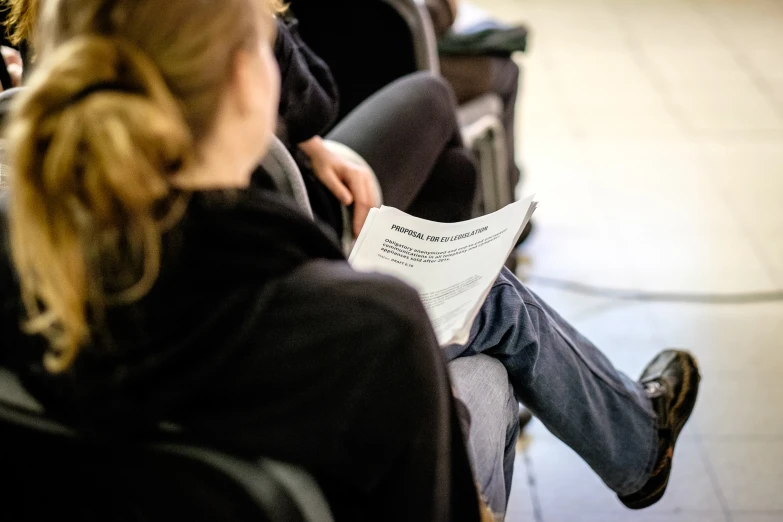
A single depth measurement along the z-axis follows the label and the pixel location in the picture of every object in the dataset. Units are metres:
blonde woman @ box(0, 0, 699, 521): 2.39
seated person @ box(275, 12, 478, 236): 3.07
